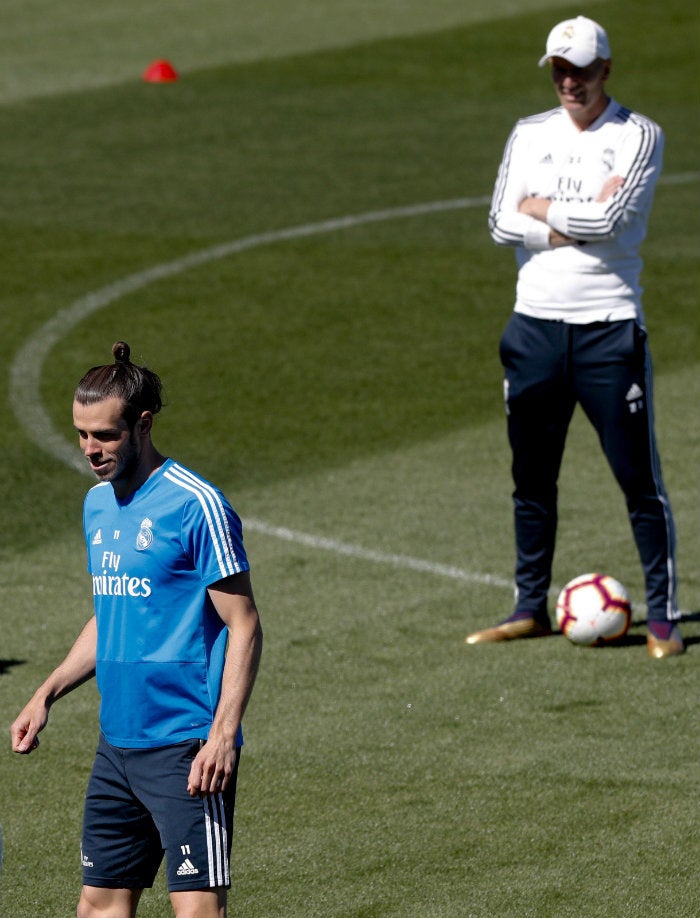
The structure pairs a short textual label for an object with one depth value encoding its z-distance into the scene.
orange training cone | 47.75
